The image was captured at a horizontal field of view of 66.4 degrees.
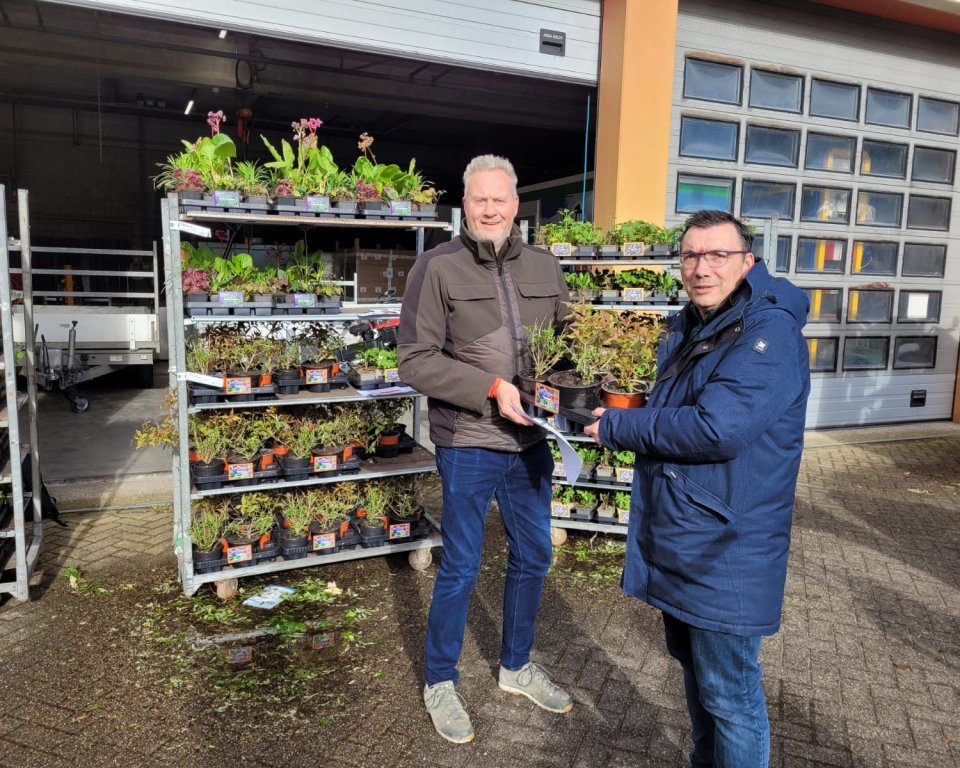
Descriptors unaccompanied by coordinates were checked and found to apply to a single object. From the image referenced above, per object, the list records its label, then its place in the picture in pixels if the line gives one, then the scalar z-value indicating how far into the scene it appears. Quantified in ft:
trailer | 29.40
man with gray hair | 8.98
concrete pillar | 22.71
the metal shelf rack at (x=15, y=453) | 12.01
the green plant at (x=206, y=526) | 13.05
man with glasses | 6.36
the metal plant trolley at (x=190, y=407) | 12.24
